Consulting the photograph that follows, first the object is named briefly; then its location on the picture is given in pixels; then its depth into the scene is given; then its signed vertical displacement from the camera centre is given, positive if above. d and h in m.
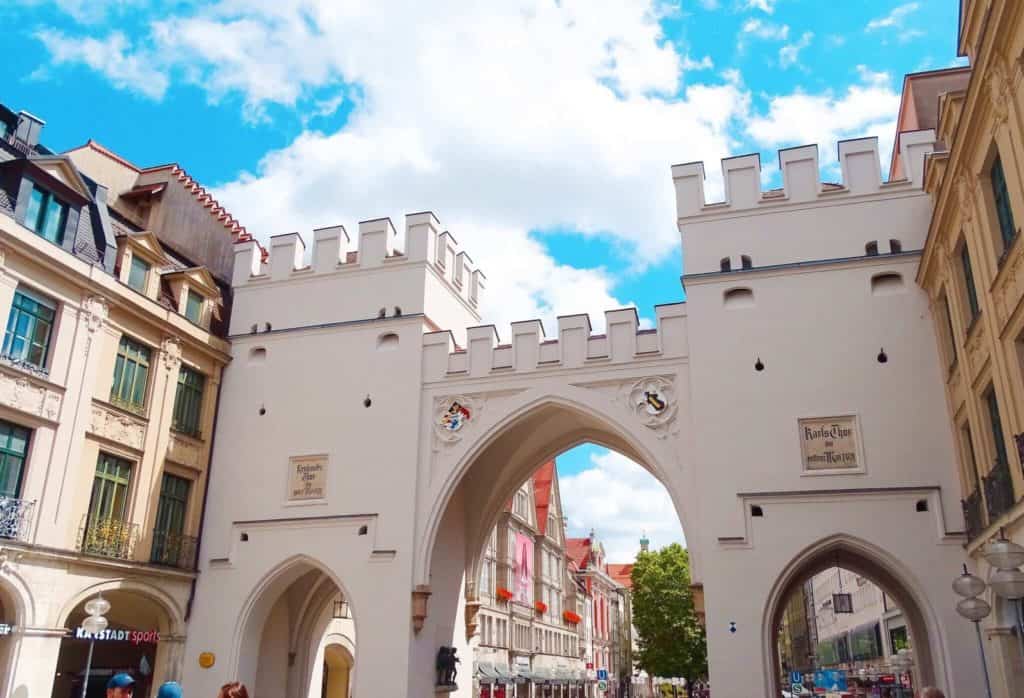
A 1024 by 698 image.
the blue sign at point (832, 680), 32.09 +0.77
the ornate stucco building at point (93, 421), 13.70 +4.47
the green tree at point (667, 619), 39.66 +3.52
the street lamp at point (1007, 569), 8.01 +1.15
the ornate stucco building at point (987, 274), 9.32 +4.99
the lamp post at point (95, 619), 11.97 +0.97
